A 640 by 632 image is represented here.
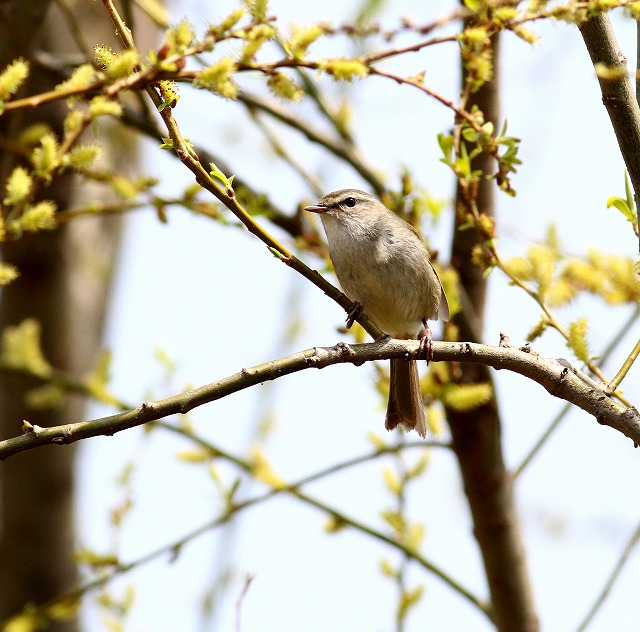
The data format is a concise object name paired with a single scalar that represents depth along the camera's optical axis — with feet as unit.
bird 29.53
